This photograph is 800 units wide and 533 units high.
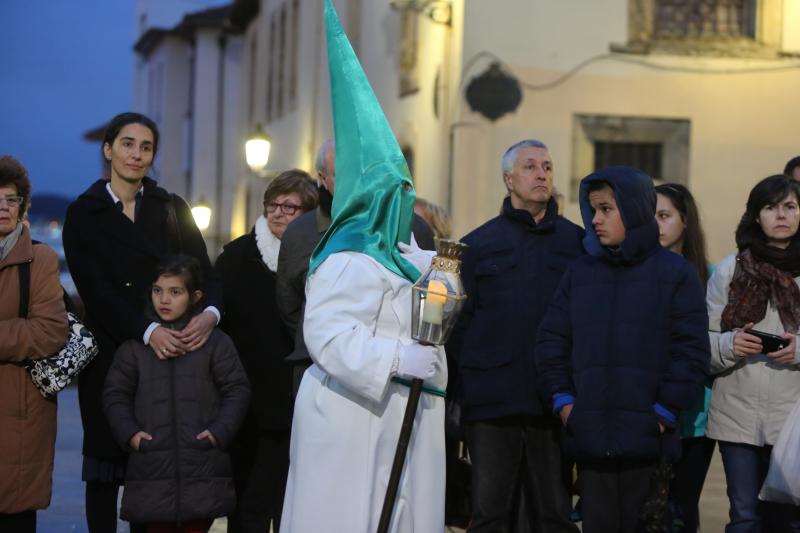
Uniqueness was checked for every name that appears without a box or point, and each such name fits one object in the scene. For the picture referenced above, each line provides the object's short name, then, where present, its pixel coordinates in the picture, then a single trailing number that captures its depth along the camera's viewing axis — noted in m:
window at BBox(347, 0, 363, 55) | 23.86
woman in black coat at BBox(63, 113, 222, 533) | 6.62
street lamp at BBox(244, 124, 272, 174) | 20.25
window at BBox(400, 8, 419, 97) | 19.59
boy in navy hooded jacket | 6.21
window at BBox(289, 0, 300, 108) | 30.30
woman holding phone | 6.89
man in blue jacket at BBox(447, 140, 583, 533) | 6.95
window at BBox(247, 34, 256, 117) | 36.72
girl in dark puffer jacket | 6.43
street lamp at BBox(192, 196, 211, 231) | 25.17
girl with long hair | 7.05
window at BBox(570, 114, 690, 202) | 17.31
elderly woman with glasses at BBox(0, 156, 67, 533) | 6.38
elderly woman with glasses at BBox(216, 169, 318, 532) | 7.36
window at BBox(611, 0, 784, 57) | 17.16
